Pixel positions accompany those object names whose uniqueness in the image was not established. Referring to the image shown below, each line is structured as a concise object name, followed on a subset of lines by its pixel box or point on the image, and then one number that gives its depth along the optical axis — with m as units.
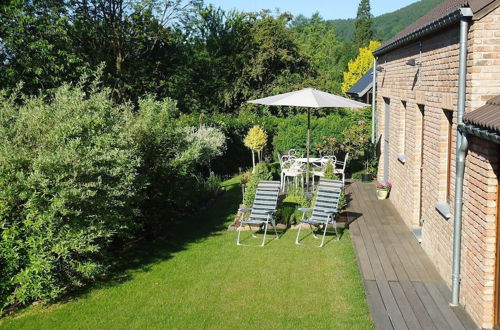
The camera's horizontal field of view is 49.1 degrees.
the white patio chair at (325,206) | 10.12
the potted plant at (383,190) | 13.61
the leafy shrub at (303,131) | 18.30
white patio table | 14.84
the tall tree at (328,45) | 61.19
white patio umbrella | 11.35
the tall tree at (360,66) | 44.28
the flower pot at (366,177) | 16.20
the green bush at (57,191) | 7.34
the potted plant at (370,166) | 16.25
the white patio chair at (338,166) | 18.45
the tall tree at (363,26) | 71.99
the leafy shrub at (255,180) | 11.71
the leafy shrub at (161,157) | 10.16
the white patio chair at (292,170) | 14.28
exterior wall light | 9.43
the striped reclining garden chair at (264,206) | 10.52
